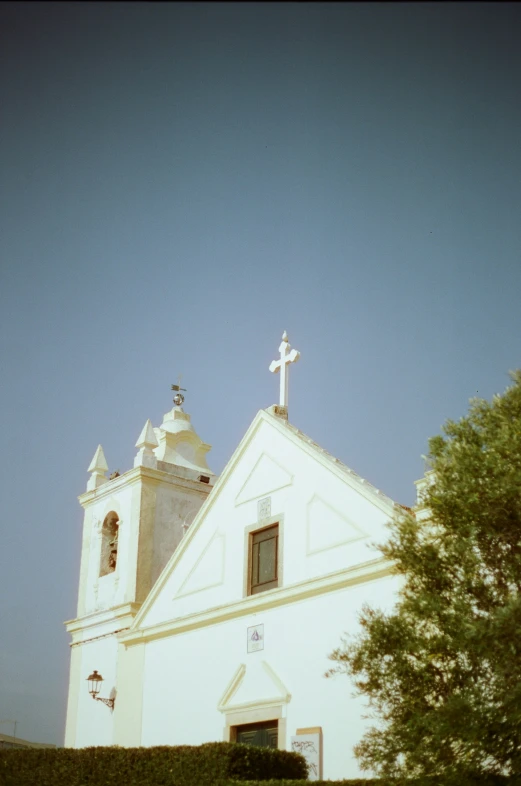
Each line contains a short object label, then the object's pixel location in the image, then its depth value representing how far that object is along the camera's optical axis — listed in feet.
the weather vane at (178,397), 93.25
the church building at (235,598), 57.11
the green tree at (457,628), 35.04
